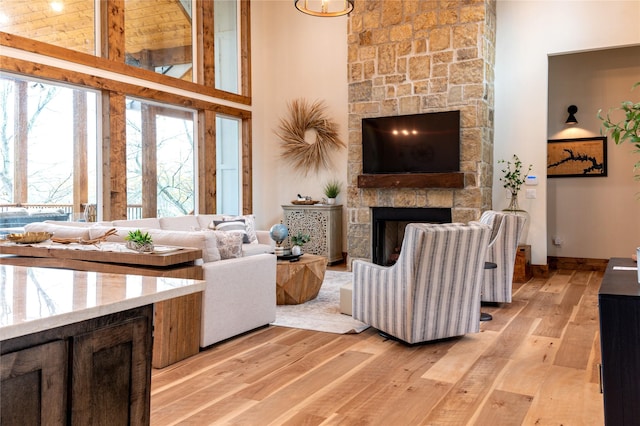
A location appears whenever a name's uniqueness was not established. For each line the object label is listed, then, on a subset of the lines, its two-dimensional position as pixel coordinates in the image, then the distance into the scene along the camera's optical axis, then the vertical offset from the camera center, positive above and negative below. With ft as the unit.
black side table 14.67 -3.03
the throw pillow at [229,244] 12.81 -0.86
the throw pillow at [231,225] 20.10 -0.63
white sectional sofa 11.82 -1.74
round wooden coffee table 16.02 -2.19
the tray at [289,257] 16.62 -1.52
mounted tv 21.58 +2.78
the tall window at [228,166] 26.04 +2.19
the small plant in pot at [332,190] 25.58 +0.91
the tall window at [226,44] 25.54 +8.16
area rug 13.66 -3.03
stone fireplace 21.13 +4.89
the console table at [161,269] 10.68 -1.26
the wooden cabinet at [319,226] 25.04 -0.83
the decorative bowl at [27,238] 12.44 -0.67
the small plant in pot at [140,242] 11.04 -0.69
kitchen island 3.72 -1.08
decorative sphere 17.39 -0.80
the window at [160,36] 20.85 +7.29
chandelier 26.32 +10.29
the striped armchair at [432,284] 11.18 -1.69
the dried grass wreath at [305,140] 26.08 +3.63
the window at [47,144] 16.83 +2.24
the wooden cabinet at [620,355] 5.66 -1.60
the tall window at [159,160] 21.09 +2.10
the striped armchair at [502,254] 15.93 -1.39
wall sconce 23.36 +4.15
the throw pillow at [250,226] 20.95 -0.70
